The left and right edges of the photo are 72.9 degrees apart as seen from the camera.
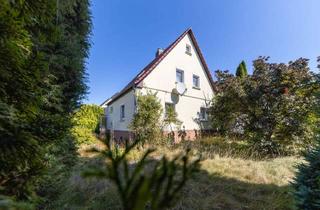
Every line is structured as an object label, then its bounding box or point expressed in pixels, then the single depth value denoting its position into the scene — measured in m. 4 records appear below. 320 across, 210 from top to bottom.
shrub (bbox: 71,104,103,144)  10.81
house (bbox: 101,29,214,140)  13.30
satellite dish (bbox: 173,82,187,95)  14.35
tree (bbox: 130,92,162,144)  10.81
